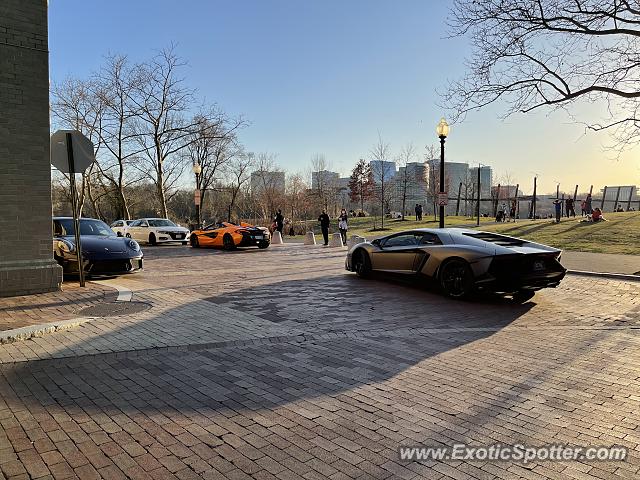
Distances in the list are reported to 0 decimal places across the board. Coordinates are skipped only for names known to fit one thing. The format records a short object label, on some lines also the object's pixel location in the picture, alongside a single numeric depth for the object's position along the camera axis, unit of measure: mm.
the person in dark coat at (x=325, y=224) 23547
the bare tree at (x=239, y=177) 51594
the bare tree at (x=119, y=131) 36281
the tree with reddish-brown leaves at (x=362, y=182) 54938
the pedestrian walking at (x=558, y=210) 33753
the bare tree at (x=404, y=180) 49294
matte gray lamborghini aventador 8211
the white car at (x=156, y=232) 23984
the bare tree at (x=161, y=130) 35594
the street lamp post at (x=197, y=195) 27577
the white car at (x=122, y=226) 25203
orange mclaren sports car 20656
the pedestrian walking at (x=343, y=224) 25328
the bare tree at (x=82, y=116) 38375
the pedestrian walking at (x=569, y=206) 39375
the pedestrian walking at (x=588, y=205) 47312
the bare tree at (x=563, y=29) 13453
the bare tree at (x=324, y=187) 58203
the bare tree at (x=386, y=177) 45834
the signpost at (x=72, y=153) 9008
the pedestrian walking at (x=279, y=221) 26825
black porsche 10445
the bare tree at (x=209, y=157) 44950
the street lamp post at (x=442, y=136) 16078
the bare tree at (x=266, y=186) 53469
